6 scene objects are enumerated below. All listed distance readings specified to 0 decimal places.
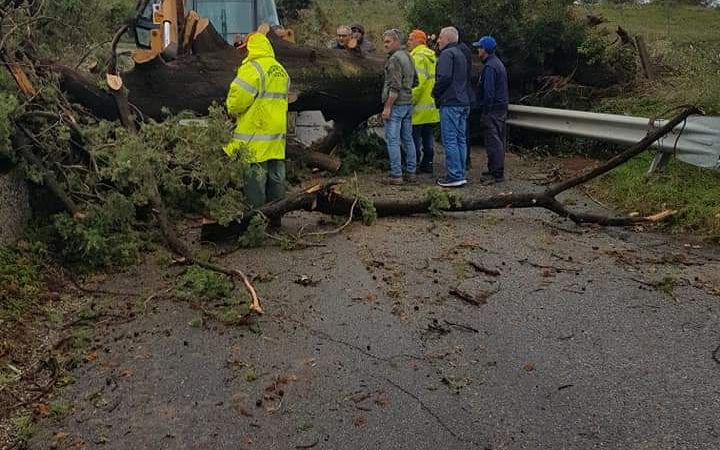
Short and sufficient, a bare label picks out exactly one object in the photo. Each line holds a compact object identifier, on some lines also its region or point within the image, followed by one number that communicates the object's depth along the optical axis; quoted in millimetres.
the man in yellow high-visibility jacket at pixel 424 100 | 10352
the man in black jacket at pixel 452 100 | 9617
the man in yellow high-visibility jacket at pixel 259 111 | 7055
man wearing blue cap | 9695
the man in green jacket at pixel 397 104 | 9781
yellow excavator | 8875
